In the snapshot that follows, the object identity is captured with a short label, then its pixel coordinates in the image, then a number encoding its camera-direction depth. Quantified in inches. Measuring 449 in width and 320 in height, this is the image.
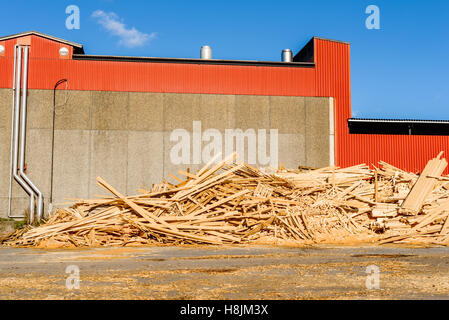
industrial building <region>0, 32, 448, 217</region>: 849.5
